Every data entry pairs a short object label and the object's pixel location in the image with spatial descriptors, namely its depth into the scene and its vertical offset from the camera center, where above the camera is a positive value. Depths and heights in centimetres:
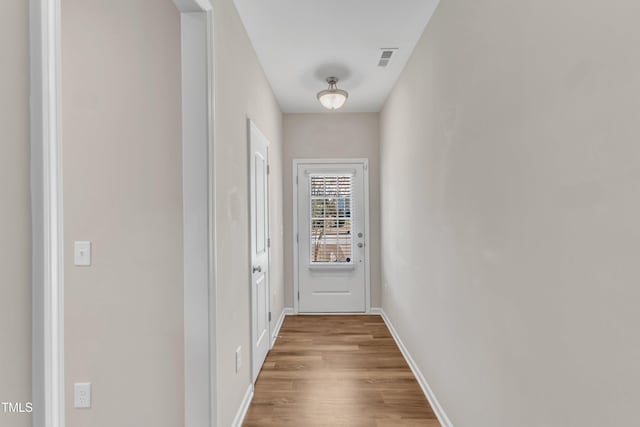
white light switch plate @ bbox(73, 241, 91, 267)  192 -21
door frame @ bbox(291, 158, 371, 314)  482 -18
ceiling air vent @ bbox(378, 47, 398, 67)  301 +136
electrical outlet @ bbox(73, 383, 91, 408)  194 -96
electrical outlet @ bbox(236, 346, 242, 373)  230 -93
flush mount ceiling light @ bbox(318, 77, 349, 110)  365 +119
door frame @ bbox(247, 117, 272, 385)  272 -40
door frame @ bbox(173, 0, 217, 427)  178 -5
